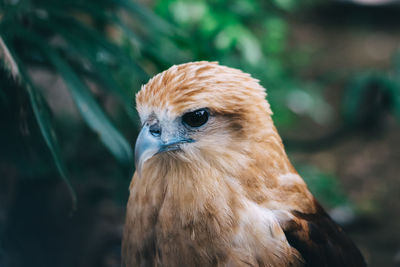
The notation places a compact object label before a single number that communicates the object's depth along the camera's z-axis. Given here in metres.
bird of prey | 1.01
